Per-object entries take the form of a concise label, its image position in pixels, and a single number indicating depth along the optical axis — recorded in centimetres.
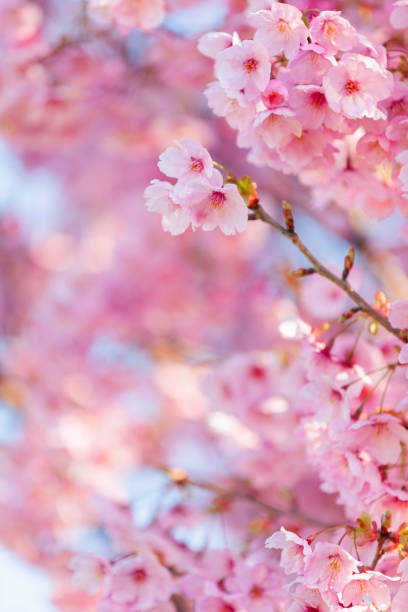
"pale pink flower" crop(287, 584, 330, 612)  142
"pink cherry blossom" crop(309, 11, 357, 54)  142
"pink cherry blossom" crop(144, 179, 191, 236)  142
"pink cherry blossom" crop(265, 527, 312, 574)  141
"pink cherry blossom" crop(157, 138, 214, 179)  141
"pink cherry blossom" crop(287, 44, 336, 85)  141
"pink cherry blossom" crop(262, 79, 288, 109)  142
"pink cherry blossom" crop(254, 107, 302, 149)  143
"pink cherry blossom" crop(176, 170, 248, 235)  141
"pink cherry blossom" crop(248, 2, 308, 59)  141
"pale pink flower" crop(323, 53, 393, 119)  141
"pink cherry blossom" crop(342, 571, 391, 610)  140
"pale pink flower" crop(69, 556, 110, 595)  150
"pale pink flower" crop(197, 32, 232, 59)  144
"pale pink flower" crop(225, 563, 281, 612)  146
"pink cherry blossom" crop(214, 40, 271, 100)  141
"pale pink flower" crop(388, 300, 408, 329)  143
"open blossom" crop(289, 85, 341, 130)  142
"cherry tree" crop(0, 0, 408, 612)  142
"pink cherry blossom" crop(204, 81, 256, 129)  144
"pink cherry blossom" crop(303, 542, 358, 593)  140
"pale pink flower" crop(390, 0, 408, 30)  145
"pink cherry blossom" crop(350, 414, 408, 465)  143
